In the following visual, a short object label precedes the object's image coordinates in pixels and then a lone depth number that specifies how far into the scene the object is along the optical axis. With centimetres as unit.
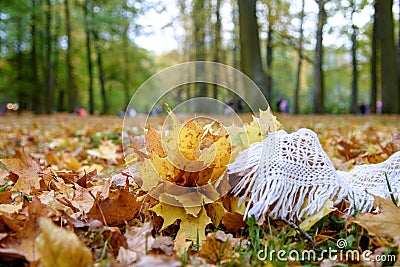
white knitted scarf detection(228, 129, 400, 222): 121
